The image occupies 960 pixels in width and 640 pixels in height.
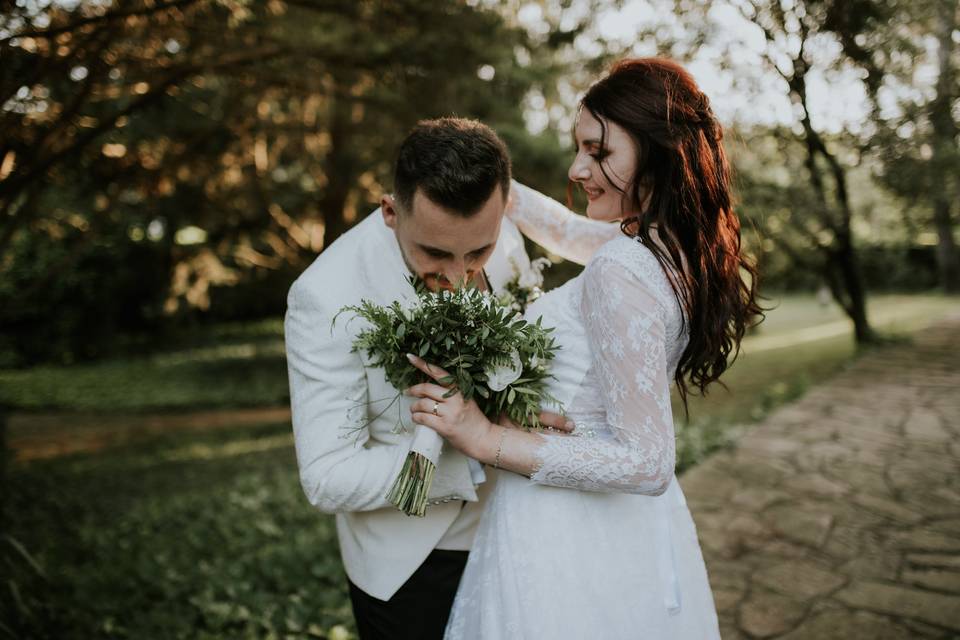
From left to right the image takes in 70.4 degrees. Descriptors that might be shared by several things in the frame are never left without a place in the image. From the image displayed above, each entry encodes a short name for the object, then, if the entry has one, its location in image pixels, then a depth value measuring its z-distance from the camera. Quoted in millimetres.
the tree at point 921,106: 6770
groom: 1678
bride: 1594
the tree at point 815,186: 6184
